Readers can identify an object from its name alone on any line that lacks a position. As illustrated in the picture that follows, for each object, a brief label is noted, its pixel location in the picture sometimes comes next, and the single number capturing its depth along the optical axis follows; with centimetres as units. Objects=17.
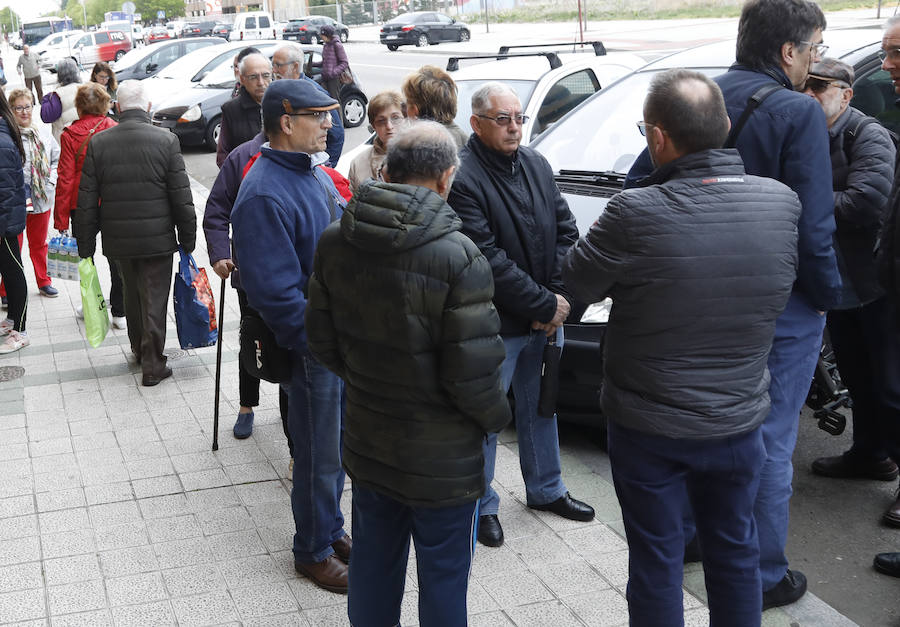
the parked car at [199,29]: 5798
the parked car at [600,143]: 482
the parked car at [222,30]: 5035
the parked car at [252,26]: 4344
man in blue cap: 356
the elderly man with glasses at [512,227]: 384
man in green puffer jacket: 271
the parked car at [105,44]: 4619
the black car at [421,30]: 4375
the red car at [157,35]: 5719
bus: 6488
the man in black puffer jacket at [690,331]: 271
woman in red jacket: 670
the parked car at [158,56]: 2428
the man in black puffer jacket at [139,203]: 609
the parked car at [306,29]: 4153
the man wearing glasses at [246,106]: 600
